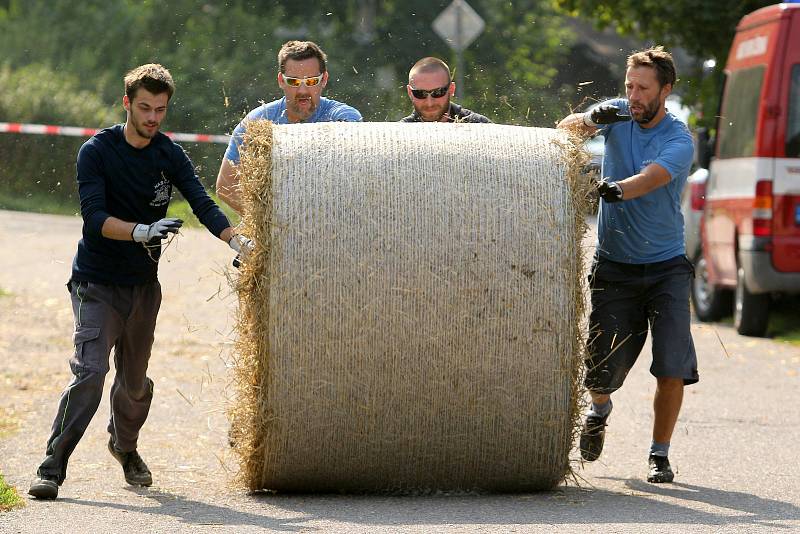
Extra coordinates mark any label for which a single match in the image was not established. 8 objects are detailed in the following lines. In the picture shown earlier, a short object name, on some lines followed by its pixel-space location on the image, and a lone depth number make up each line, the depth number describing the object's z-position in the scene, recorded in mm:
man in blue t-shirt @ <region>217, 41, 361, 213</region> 16578
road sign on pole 41156
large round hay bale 13766
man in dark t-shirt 16656
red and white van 27362
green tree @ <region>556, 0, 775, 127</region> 38000
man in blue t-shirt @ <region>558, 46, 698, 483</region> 15914
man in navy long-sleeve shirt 14742
